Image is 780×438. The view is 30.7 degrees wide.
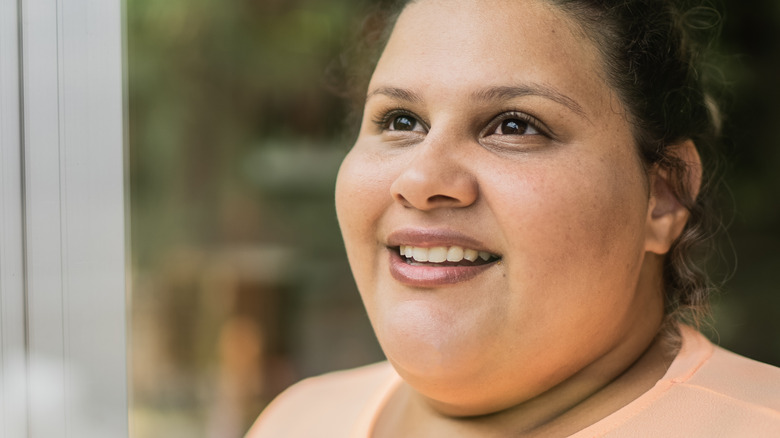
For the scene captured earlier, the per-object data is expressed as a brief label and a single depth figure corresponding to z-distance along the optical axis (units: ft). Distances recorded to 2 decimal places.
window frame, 2.02
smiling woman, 2.04
